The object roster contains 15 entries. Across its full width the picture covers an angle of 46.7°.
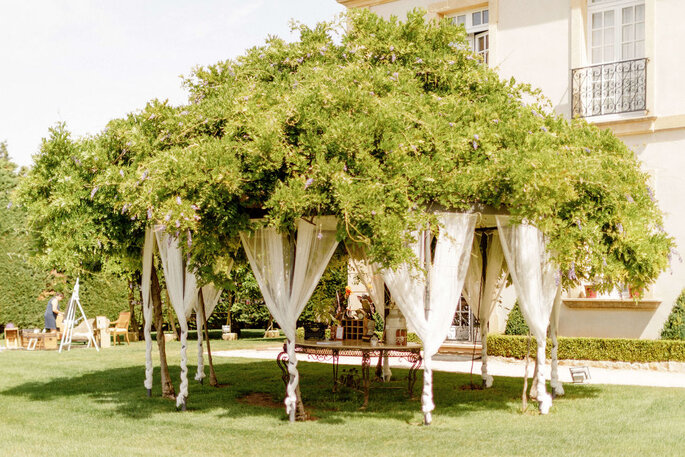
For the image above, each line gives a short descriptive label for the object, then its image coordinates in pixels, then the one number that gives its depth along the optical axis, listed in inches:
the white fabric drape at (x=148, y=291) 446.3
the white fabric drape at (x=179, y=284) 417.7
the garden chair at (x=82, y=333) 867.4
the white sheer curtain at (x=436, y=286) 376.8
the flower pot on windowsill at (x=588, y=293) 659.4
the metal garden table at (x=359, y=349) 414.6
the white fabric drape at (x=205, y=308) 518.3
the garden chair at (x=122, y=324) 895.1
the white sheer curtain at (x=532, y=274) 395.5
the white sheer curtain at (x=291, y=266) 389.4
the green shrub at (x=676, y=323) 598.5
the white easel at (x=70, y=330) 821.9
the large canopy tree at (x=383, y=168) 347.9
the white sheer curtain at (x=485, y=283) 495.5
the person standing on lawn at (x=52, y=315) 852.0
